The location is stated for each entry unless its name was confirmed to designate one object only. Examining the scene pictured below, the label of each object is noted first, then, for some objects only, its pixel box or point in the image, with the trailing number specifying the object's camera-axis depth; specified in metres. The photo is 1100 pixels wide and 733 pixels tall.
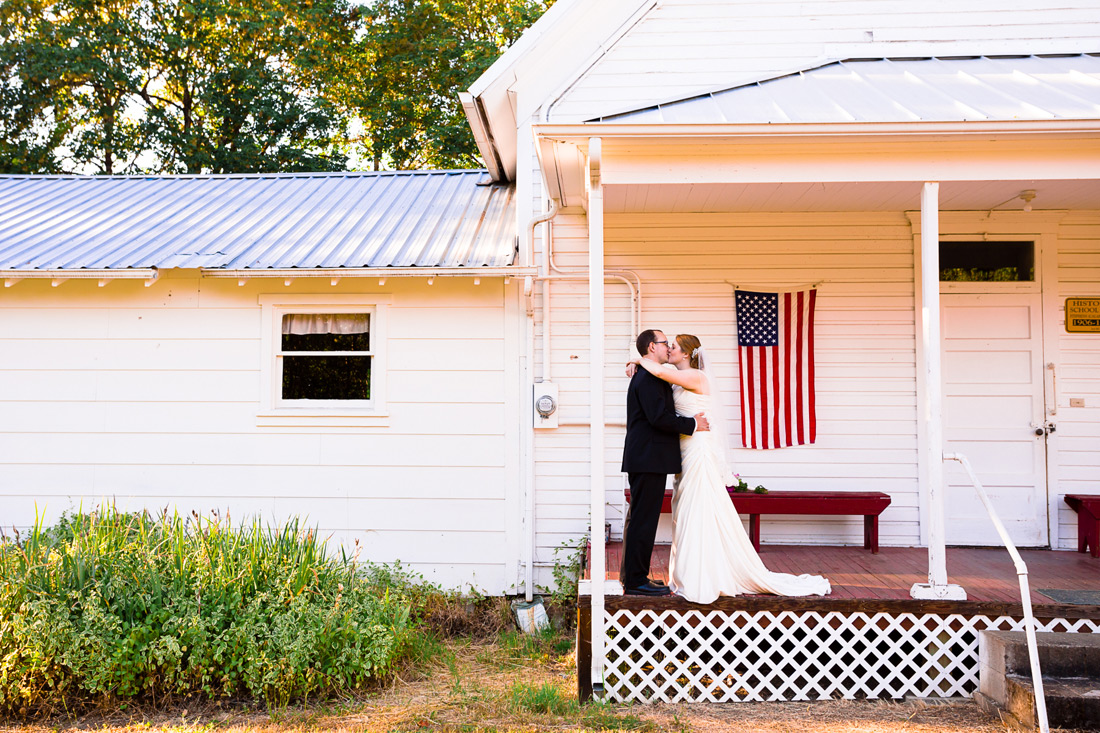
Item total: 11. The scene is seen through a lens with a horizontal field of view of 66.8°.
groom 5.36
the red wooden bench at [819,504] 6.79
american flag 7.29
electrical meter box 7.20
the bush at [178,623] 4.89
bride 5.25
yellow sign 7.30
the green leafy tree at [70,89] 20.59
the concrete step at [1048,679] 4.48
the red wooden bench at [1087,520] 6.73
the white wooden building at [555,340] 7.24
